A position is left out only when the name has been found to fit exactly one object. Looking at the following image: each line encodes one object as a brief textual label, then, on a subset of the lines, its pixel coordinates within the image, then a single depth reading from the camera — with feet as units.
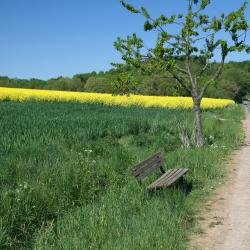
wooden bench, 26.03
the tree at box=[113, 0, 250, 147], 45.44
